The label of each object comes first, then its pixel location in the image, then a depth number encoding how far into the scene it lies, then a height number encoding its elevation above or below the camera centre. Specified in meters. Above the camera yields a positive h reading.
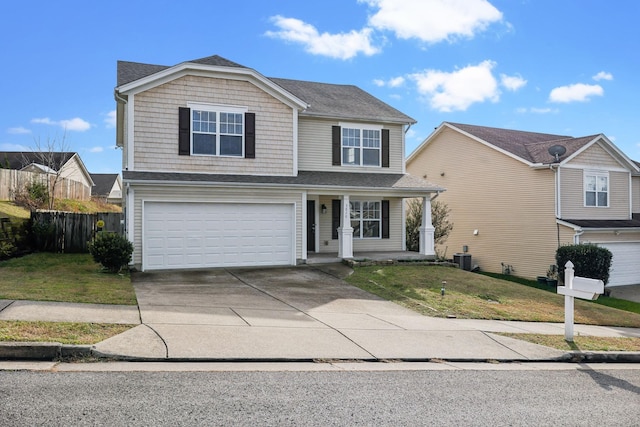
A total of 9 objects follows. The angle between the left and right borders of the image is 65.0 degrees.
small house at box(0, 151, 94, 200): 24.31 +3.03
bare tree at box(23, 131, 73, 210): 26.52 +3.21
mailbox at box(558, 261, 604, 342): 8.75 -1.33
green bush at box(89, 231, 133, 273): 14.30 -1.05
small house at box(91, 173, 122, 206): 52.25 +3.16
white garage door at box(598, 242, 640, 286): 22.72 -2.19
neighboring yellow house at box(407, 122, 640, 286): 22.34 +0.83
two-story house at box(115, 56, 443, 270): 15.74 +1.55
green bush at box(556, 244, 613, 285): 20.44 -1.78
